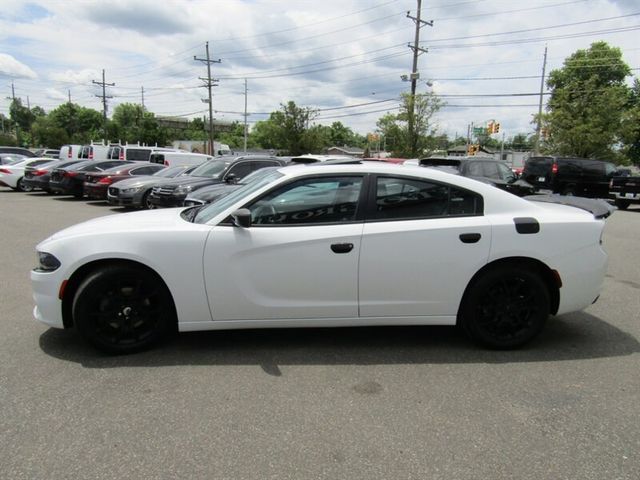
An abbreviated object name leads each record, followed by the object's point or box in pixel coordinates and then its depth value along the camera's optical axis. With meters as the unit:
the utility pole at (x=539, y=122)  34.99
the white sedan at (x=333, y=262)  3.67
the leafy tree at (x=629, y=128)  31.94
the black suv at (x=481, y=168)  13.42
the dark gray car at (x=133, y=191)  13.01
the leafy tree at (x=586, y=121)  31.20
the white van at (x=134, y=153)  25.23
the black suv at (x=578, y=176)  18.25
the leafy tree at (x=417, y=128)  27.73
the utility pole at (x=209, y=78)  50.94
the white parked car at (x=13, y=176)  20.44
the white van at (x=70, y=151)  31.86
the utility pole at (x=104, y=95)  67.94
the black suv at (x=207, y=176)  10.85
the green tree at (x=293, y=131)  45.19
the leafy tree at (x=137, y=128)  90.75
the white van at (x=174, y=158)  22.53
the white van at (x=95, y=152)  29.12
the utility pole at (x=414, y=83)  27.75
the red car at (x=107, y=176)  15.84
